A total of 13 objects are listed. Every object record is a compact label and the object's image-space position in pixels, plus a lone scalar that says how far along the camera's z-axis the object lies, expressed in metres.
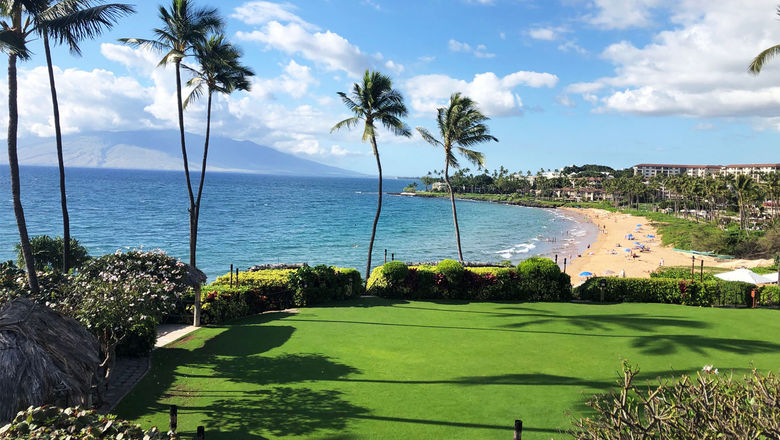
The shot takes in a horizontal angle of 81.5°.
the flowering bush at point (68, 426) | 5.20
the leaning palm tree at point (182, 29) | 19.41
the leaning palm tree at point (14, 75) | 11.25
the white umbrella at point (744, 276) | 22.50
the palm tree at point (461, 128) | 29.25
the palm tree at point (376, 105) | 25.64
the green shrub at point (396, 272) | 21.75
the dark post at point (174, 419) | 7.39
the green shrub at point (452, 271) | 21.50
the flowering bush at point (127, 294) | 10.28
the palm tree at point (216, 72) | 21.16
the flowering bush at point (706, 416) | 4.41
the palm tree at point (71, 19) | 11.73
